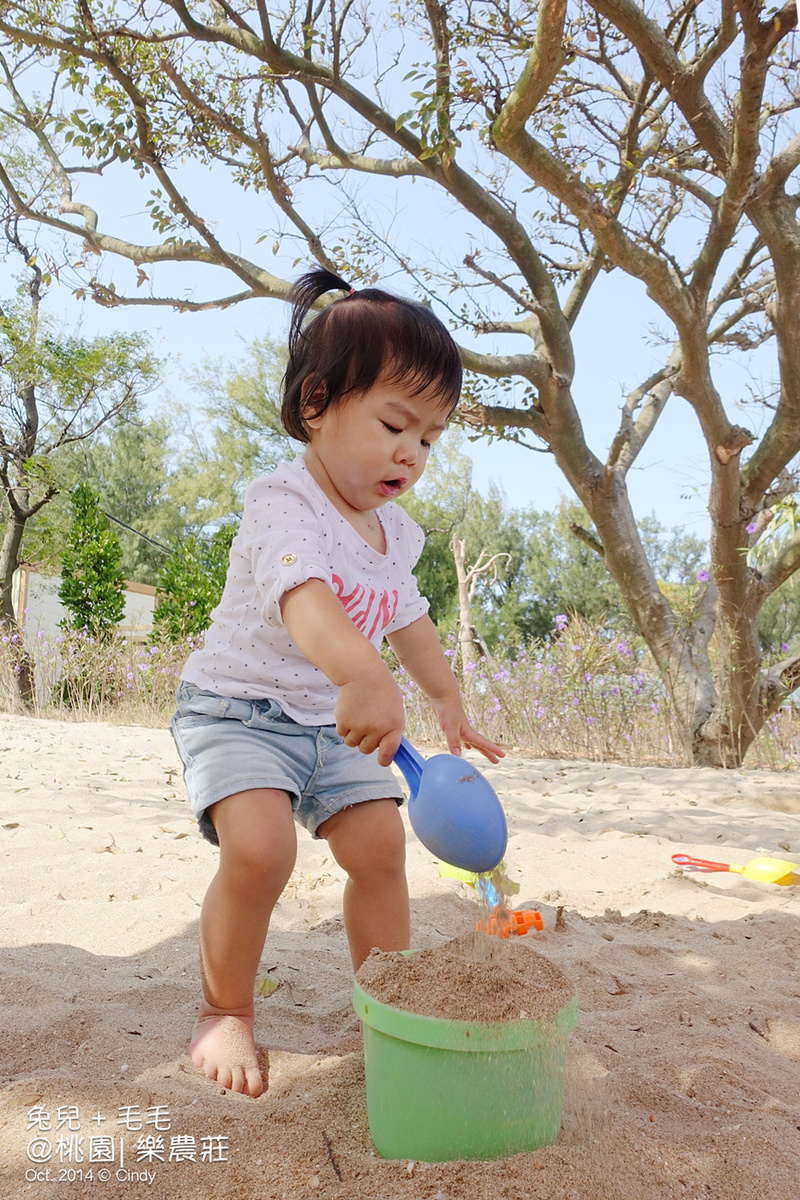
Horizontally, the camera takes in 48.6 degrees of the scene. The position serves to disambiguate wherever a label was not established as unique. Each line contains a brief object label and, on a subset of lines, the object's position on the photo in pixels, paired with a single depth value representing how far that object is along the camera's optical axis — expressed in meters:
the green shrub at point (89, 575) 11.52
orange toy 2.17
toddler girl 1.51
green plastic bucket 1.10
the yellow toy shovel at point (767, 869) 2.73
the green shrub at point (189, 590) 10.66
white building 15.87
